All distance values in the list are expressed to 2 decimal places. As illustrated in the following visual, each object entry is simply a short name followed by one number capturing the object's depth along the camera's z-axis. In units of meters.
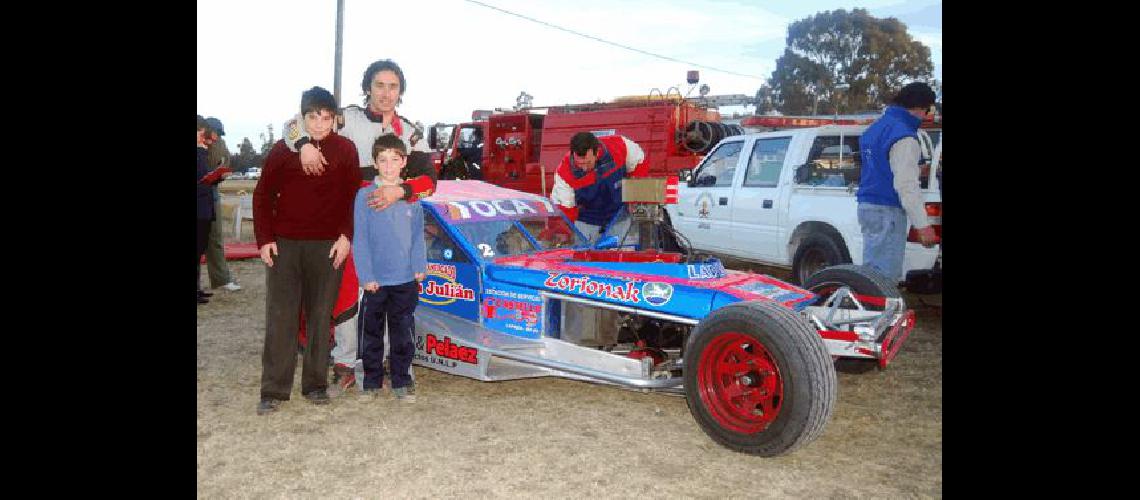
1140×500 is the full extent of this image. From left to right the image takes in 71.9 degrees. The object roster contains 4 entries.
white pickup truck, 7.05
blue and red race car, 3.66
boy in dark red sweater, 4.32
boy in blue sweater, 4.52
